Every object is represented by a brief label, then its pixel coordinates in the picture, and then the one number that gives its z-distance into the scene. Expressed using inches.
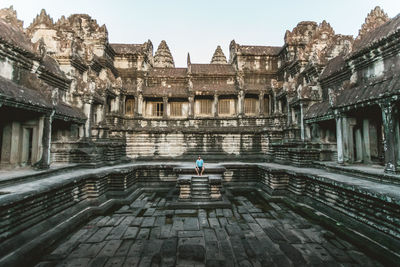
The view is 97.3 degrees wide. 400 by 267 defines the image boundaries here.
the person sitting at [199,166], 371.2
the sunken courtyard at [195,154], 183.0
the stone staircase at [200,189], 323.0
